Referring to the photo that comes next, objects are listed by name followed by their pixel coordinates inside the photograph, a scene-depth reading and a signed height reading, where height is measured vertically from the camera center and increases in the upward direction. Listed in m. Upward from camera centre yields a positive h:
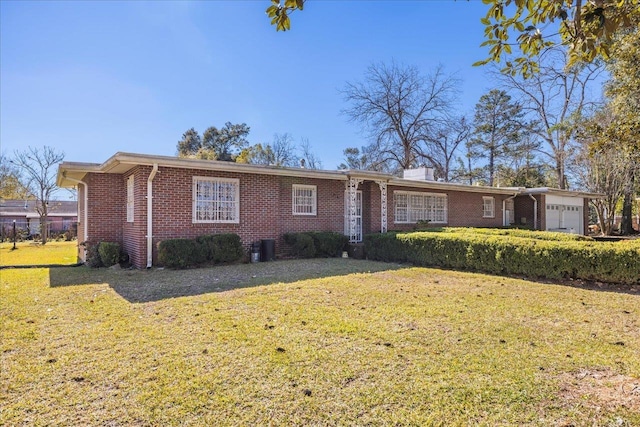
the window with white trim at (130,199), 11.20 +0.51
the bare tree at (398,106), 30.31 +9.01
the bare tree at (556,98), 27.75 +9.82
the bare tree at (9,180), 32.47 +3.20
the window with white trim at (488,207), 20.43 +0.48
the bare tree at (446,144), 30.97 +6.40
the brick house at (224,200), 10.27 +0.52
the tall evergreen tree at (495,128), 33.84 +8.08
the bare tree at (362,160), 31.34 +5.37
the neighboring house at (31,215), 31.07 +0.08
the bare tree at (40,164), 26.50 +3.74
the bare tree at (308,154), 39.47 +6.55
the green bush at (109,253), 10.53 -1.05
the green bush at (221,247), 10.47 -0.89
